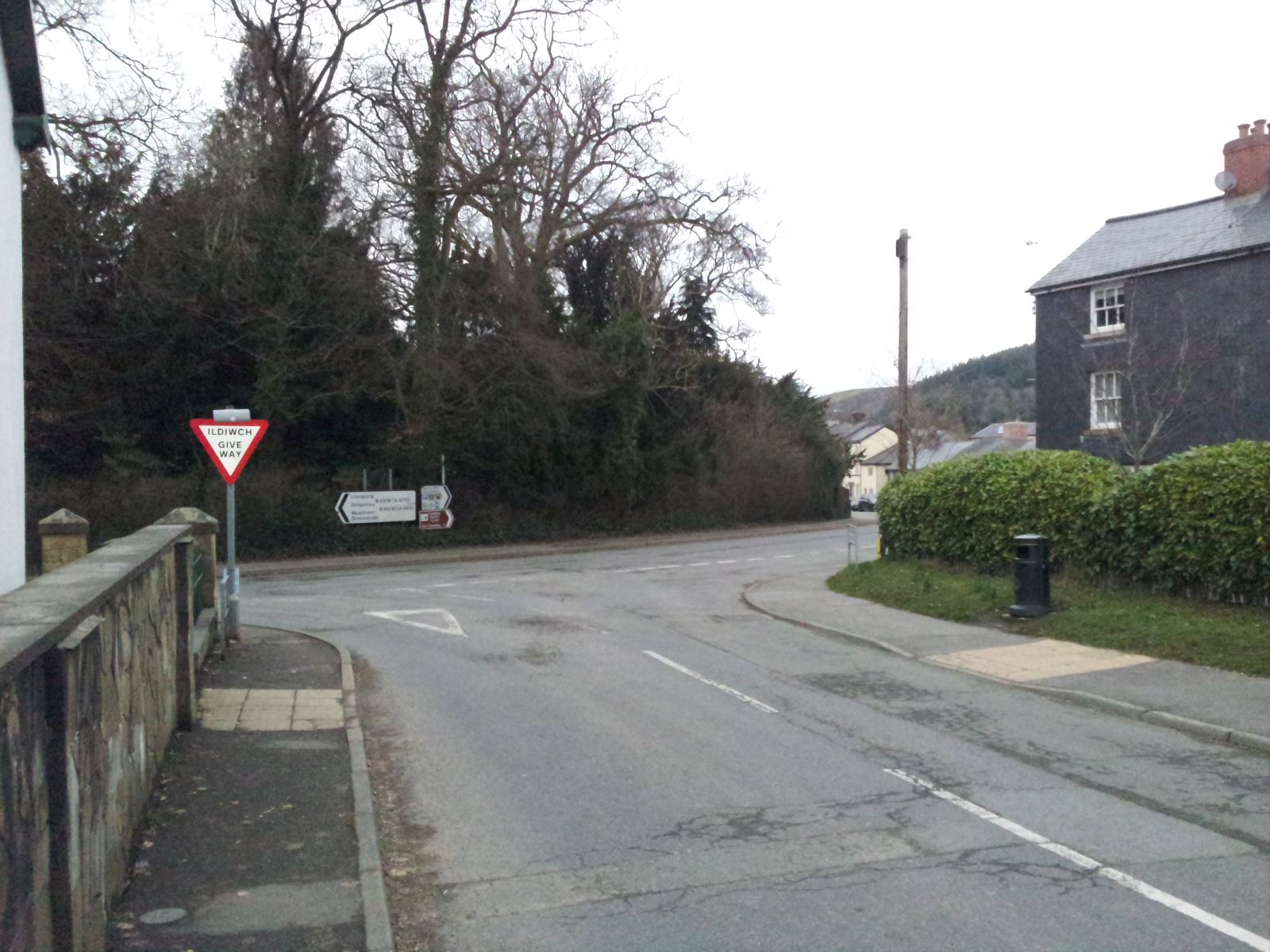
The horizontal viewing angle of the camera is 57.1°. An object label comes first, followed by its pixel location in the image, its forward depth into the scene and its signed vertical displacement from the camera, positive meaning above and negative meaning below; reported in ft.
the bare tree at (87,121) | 70.79 +24.33
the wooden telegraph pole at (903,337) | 78.84 +9.37
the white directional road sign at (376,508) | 106.83 -2.34
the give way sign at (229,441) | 46.24 +1.74
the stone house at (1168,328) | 84.23 +10.89
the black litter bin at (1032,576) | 51.13 -4.62
